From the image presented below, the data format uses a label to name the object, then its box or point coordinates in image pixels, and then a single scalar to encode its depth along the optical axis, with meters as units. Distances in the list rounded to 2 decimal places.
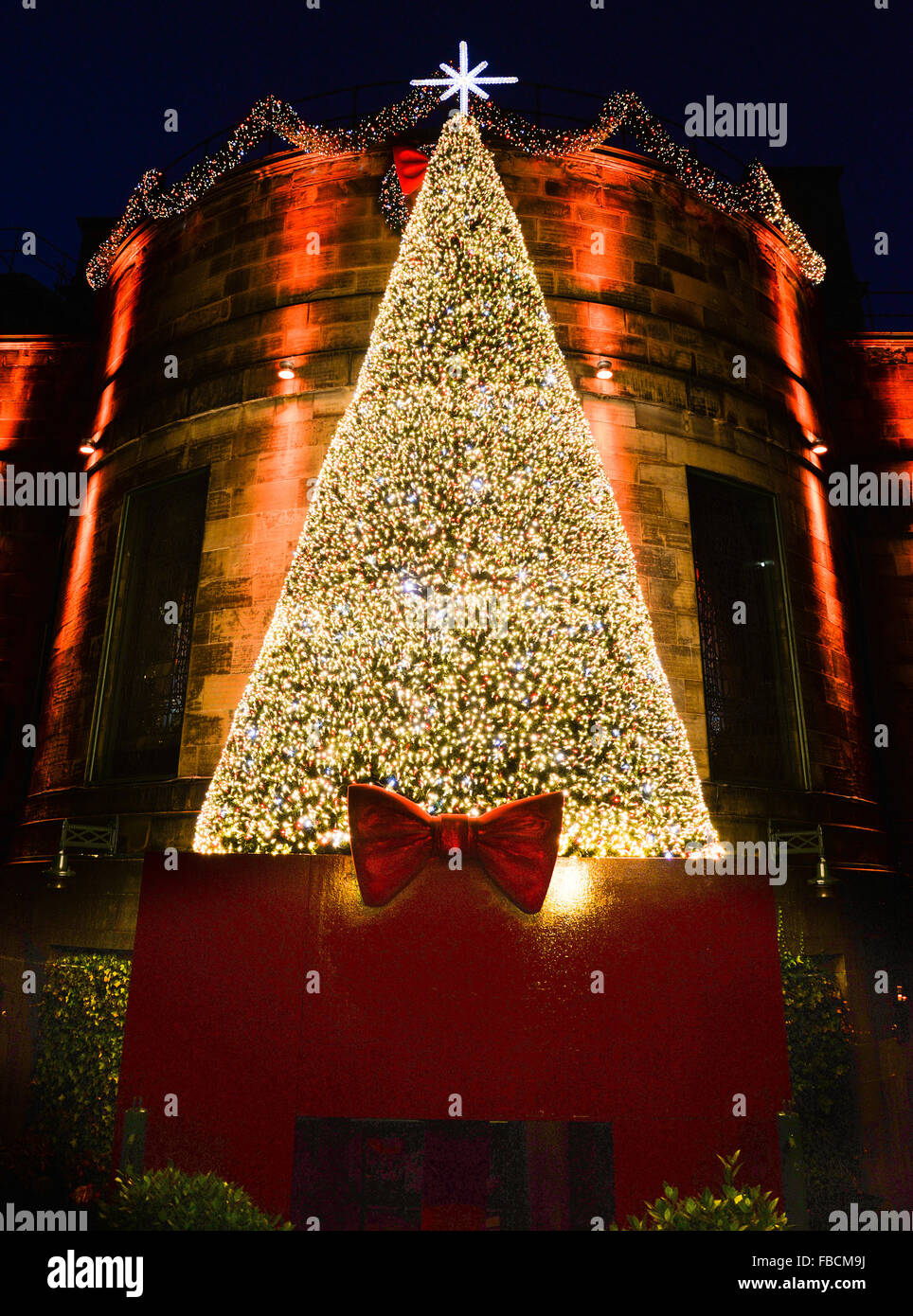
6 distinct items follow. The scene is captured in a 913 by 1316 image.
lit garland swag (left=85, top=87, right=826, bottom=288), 12.90
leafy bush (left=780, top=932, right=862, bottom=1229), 9.78
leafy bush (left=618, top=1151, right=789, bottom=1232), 5.75
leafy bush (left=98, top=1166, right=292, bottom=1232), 5.96
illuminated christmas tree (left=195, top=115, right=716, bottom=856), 6.95
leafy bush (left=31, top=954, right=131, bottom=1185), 9.88
